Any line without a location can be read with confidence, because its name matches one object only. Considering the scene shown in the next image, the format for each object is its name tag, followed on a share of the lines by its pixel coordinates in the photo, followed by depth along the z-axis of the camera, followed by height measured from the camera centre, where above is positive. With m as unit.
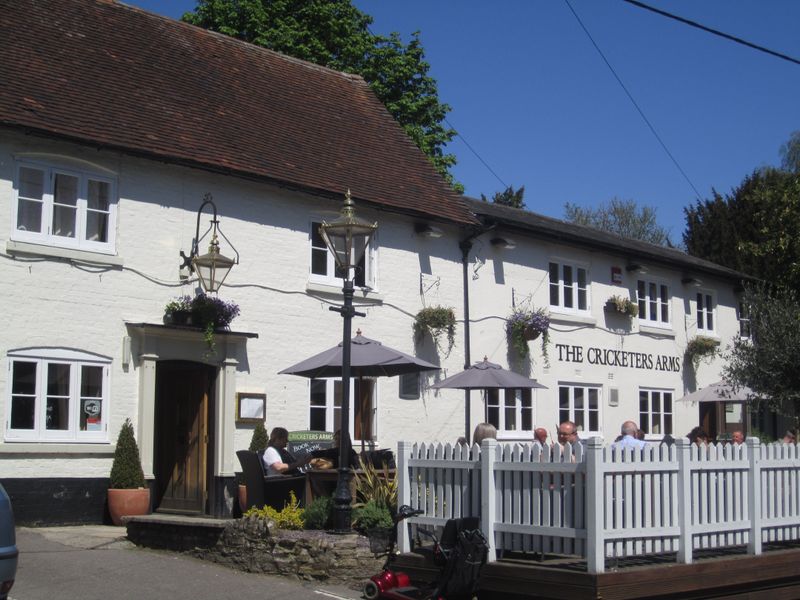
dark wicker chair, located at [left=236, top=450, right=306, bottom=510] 12.66 -0.73
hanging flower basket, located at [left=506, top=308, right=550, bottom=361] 21.19 +1.92
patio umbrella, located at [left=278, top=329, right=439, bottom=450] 13.80 +0.80
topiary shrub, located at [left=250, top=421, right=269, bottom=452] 16.52 -0.24
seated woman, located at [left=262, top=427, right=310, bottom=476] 12.99 -0.42
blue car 7.81 -0.93
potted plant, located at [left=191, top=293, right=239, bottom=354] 15.82 +1.62
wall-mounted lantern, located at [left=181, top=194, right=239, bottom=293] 15.75 +2.32
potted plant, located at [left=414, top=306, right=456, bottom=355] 19.53 +1.89
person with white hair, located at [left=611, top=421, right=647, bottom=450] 12.76 -0.09
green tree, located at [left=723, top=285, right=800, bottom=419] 23.17 +1.46
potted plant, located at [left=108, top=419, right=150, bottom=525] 14.72 -0.83
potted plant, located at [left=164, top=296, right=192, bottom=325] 15.73 +1.61
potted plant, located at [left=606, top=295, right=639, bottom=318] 23.64 +2.65
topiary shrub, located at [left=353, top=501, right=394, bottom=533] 11.48 -1.00
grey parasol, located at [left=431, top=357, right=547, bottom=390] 16.64 +0.71
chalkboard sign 16.44 -0.29
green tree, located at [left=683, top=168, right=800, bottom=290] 28.09 +6.22
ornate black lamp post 11.36 +1.75
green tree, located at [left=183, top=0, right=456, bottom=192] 28.33 +10.18
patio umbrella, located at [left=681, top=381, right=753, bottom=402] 22.16 +0.66
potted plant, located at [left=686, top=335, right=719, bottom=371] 26.00 +1.87
